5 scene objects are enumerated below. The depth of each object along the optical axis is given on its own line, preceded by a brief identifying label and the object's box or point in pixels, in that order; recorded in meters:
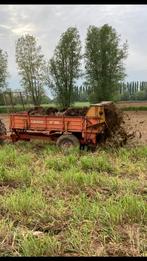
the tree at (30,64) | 25.26
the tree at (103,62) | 25.54
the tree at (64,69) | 24.87
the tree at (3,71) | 27.51
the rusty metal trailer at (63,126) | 6.71
